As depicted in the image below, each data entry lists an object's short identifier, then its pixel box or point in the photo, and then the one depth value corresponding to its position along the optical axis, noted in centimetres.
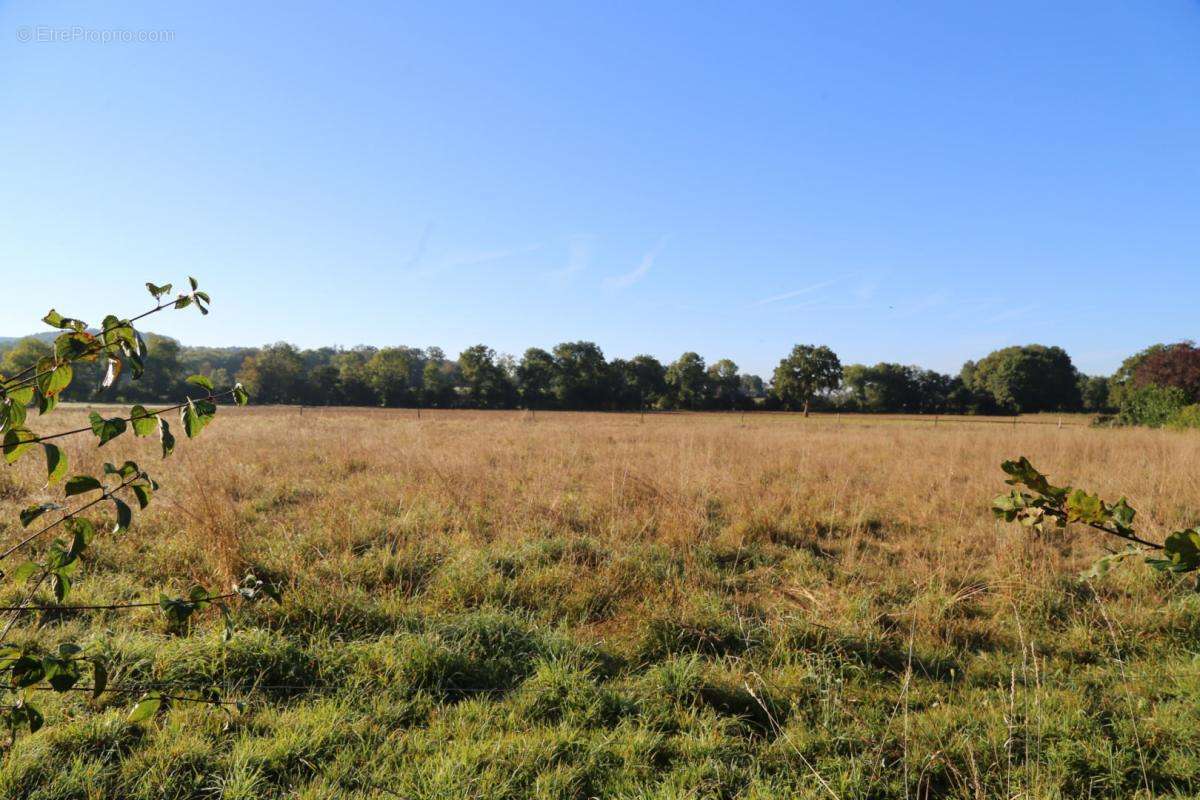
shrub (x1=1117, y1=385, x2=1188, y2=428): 2280
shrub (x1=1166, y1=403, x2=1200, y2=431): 1867
